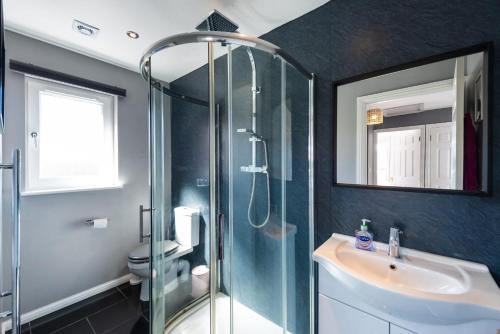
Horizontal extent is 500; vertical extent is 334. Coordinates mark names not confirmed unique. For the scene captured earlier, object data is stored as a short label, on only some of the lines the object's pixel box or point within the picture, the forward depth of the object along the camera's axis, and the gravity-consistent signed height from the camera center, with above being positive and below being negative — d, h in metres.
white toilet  1.72 -0.77
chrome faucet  1.04 -0.40
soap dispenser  1.11 -0.40
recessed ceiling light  1.62 +1.05
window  1.69 +0.25
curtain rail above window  1.56 +0.76
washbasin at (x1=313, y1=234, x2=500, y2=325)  0.69 -0.47
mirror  0.92 +0.20
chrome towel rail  0.85 -0.36
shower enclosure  1.37 -0.19
